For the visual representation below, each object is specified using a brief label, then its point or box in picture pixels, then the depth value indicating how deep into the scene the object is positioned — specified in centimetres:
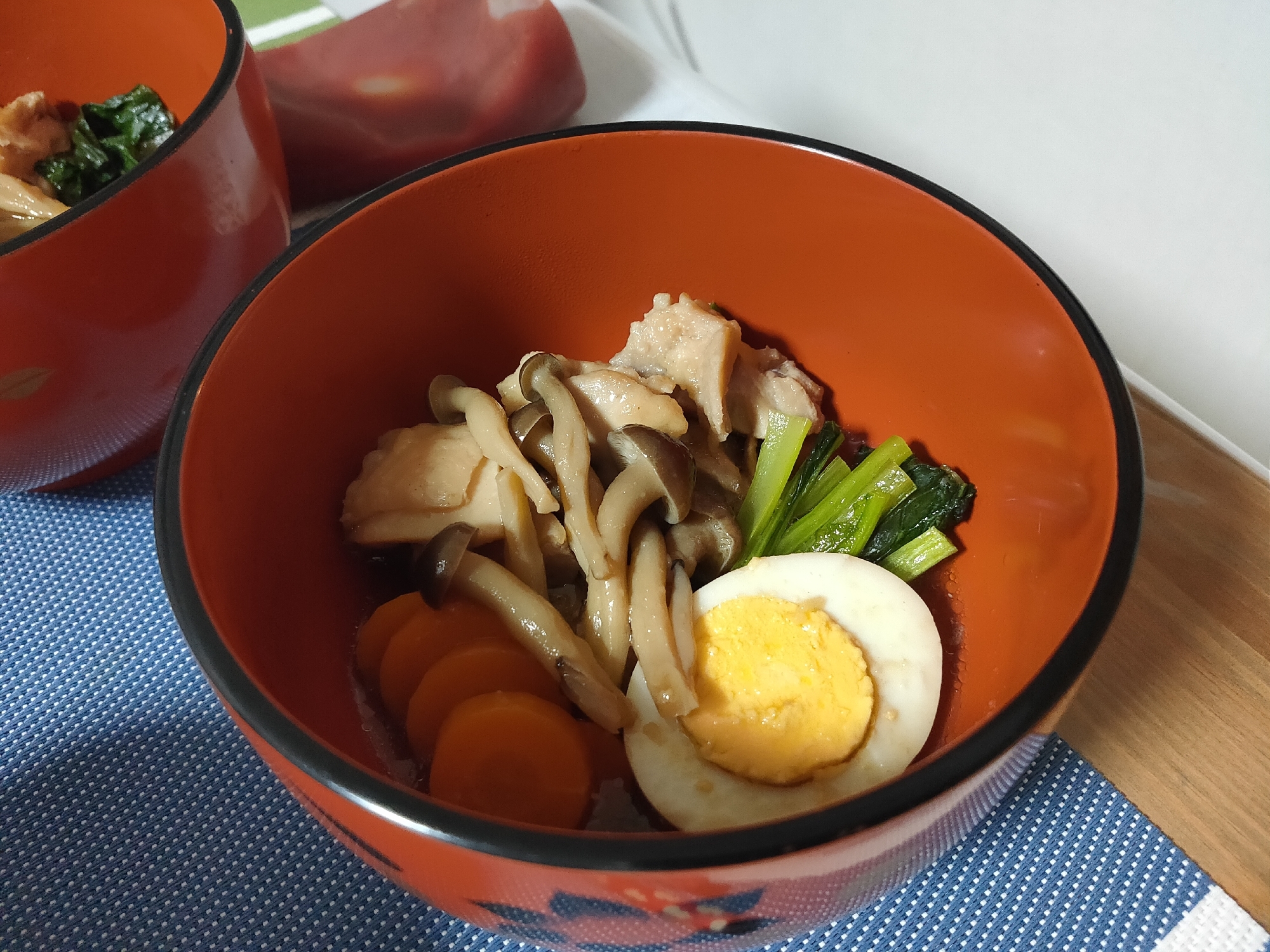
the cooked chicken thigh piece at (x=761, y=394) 19
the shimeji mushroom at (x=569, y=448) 17
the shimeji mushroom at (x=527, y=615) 16
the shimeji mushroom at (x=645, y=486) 17
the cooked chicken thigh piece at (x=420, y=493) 18
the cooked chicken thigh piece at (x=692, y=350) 18
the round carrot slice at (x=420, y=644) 17
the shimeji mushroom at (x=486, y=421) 18
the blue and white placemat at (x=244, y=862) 15
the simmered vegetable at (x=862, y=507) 18
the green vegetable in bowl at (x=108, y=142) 22
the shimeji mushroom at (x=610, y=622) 17
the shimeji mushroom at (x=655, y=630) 16
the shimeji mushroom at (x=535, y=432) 18
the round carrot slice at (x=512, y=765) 15
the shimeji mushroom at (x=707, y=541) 18
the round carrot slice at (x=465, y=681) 16
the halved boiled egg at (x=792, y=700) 15
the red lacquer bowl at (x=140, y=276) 17
